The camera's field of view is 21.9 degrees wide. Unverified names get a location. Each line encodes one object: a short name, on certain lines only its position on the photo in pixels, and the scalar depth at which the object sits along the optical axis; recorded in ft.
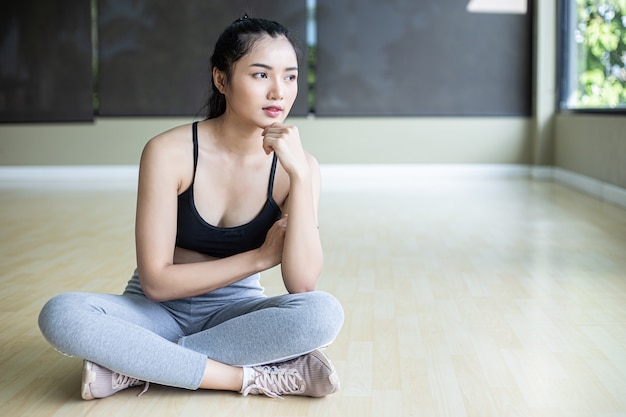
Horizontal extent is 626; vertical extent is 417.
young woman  10.51
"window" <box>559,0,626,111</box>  25.77
